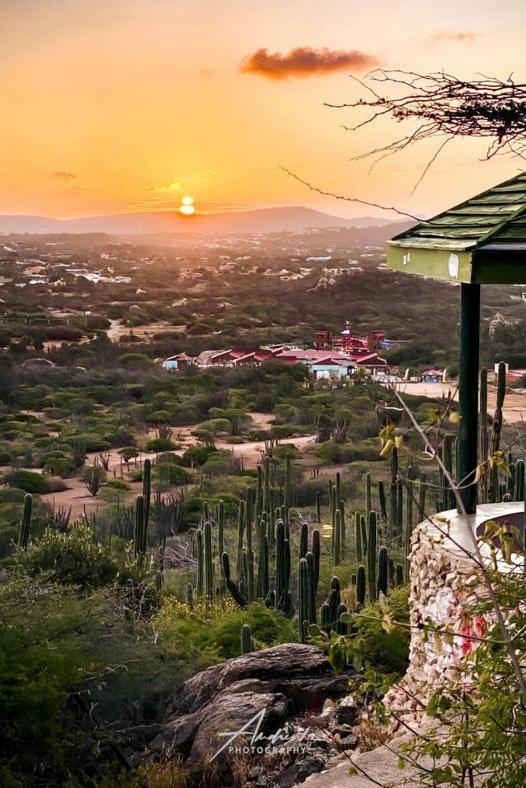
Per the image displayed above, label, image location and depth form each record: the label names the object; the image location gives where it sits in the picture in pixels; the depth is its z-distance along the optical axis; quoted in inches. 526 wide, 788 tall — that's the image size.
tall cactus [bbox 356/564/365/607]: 403.5
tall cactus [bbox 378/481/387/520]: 593.9
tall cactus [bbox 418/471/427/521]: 484.6
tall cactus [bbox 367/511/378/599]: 421.1
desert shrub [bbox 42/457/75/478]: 995.9
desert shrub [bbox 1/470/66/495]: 936.9
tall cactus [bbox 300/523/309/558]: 412.5
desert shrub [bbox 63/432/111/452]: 1121.9
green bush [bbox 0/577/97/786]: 302.7
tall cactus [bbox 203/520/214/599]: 480.4
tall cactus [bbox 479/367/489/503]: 349.1
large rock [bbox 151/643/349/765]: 303.9
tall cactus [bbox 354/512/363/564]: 504.5
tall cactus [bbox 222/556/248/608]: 464.4
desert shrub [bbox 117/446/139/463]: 1082.5
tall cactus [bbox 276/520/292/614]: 441.4
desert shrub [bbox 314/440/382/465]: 1053.8
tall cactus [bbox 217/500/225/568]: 524.6
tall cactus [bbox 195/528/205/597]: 515.8
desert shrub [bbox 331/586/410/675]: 338.3
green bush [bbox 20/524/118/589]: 488.5
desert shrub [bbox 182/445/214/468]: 1043.3
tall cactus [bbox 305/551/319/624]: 386.3
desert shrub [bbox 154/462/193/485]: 957.2
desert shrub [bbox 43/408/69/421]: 1317.7
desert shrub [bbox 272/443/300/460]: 1036.5
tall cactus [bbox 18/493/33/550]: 522.3
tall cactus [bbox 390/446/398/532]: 554.5
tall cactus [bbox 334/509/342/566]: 518.6
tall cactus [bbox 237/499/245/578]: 520.1
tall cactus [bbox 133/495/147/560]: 541.8
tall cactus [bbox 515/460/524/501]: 399.5
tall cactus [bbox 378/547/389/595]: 391.9
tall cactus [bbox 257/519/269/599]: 469.7
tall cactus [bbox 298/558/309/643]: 390.9
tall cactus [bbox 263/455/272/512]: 606.9
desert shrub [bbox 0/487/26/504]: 872.9
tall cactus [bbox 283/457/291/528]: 606.5
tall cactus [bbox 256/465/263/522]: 612.2
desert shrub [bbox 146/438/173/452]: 1126.4
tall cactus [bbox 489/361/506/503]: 323.9
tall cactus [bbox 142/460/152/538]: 562.3
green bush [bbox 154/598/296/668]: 414.9
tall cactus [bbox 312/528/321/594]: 415.8
